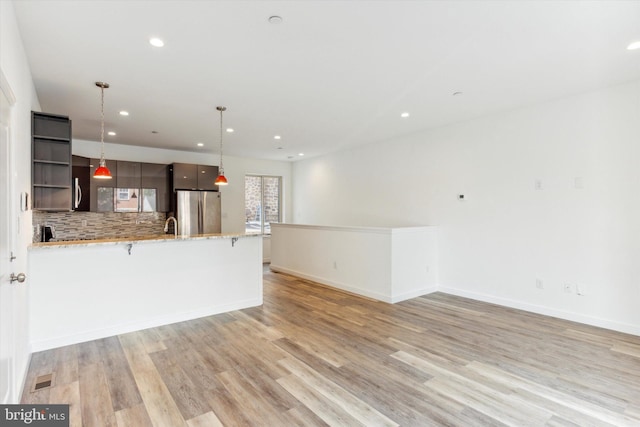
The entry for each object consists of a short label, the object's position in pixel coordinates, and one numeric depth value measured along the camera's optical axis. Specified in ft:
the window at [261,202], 27.84
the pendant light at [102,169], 11.51
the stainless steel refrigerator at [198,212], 21.38
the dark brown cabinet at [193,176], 21.52
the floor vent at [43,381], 8.22
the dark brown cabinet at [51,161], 10.77
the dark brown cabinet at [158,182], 20.95
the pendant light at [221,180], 15.07
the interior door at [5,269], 6.15
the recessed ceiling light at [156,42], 8.63
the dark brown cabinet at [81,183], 18.20
